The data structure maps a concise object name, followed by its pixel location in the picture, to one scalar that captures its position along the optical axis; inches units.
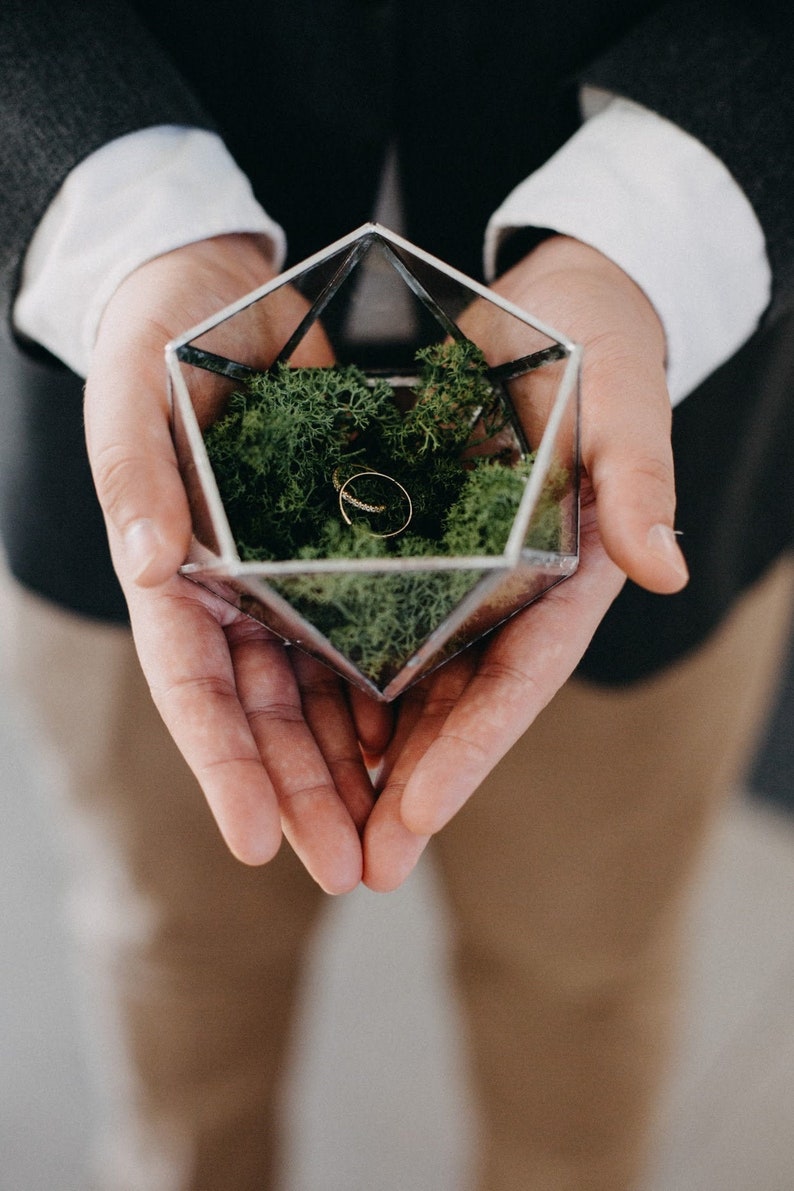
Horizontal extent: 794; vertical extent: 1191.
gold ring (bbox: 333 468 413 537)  22.0
